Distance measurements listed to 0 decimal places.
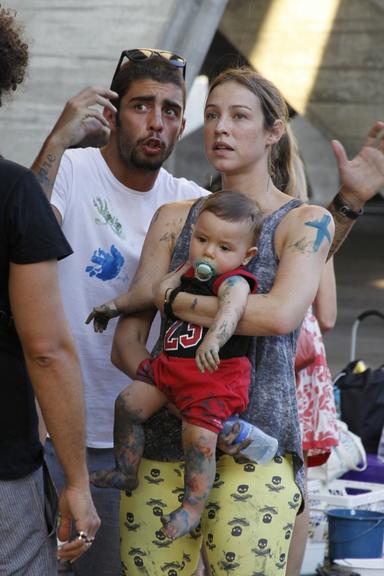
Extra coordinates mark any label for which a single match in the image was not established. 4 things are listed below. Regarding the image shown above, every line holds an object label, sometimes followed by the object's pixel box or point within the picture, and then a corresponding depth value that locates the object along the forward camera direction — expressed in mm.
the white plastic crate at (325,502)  12258
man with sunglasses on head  8356
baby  6789
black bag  14094
